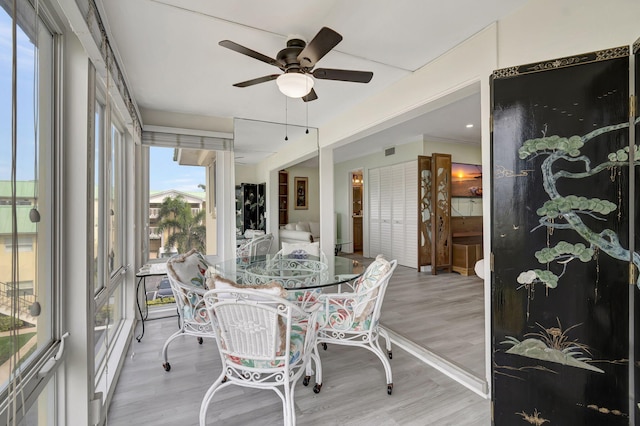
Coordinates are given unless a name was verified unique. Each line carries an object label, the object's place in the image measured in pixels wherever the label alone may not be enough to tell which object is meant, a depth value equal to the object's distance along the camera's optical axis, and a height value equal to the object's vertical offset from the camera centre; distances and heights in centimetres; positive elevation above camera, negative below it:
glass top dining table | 232 -54
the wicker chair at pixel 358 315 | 205 -75
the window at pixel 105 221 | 212 -7
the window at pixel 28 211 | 97 +1
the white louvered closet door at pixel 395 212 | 598 -1
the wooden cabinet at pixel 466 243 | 536 -60
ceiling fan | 178 +99
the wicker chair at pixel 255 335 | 148 -65
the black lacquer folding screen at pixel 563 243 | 146 -17
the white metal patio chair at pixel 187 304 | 226 -72
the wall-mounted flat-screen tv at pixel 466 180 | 601 +66
